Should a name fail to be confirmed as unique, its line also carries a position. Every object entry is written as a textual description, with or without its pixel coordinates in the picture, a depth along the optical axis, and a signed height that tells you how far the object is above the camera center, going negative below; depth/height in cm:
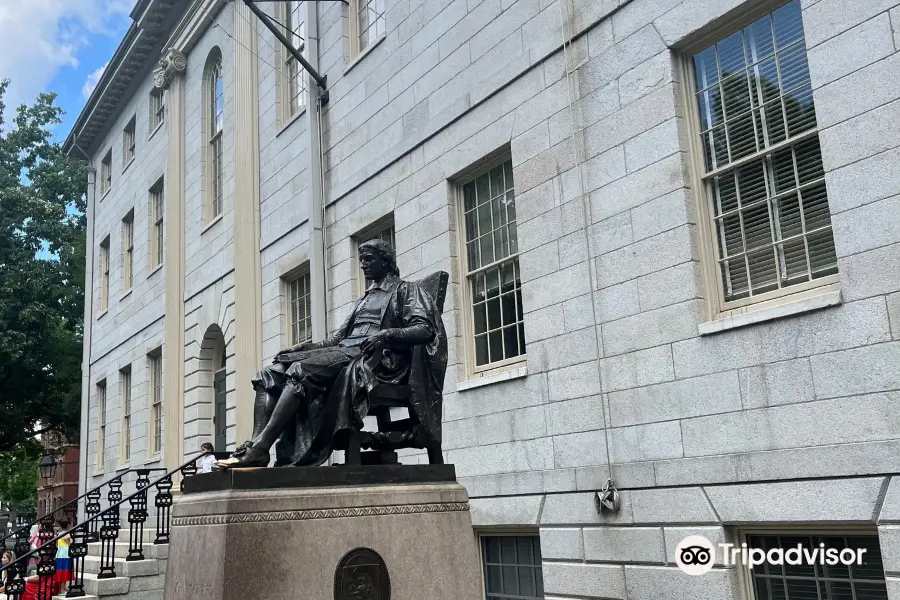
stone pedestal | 577 -41
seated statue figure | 654 +66
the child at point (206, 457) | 1286 +37
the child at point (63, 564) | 1371 -116
